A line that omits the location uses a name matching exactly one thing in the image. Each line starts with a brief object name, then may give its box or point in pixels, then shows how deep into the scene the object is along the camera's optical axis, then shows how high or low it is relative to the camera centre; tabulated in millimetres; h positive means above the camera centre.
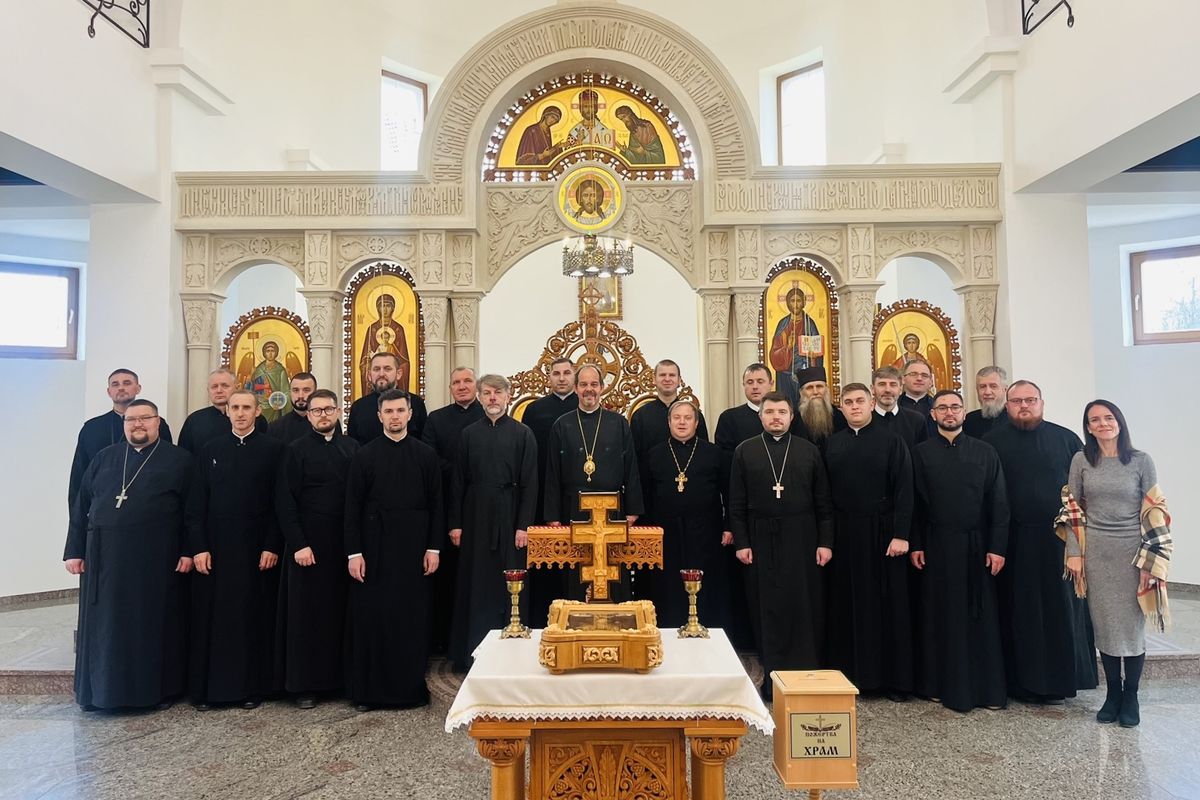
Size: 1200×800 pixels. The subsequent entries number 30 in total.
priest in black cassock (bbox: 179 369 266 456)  5754 +11
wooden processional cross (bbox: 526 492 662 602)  3275 -508
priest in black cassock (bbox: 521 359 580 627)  5512 -27
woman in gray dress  4273 -662
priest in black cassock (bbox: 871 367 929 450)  5418 +23
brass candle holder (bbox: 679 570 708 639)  3075 -761
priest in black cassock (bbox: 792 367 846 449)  5277 +49
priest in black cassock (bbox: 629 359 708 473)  5754 +22
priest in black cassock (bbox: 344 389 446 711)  4746 -808
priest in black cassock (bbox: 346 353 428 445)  5980 +89
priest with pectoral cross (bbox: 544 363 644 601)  4902 -241
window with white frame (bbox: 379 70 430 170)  11797 +4358
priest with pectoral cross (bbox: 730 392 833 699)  4766 -699
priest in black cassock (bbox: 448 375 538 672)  5121 -569
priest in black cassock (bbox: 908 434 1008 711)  4676 -907
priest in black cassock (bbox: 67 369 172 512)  5516 -37
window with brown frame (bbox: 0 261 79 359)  8523 +1171
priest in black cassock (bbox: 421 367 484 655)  5605 -139
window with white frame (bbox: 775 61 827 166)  11312 +4173
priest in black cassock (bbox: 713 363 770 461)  5480 -6
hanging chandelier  6809 +1299
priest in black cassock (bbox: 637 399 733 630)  5258 -644
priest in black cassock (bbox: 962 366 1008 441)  5383 +77
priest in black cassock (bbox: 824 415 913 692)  4797 -866
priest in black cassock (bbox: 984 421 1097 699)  4746 -1032
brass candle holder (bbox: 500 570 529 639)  3080 -799
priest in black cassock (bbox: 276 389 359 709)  4836 -823
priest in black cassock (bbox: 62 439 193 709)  4723 -920
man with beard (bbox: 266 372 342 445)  5648 +32
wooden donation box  2625 -1031
